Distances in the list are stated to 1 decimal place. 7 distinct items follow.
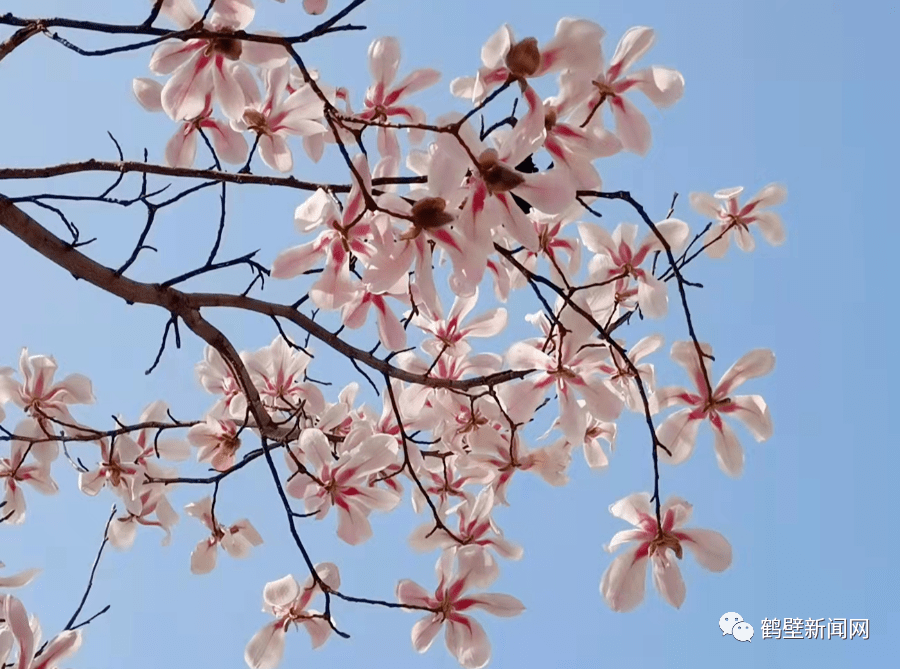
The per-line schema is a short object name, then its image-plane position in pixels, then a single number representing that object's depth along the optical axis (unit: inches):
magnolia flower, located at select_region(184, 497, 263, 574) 61.6
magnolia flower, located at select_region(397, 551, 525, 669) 49.2
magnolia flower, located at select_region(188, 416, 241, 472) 58.0
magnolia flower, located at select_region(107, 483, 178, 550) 60.5
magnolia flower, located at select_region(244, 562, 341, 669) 51.6
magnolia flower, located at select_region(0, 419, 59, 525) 57.7
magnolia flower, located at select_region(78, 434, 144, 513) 58.6
